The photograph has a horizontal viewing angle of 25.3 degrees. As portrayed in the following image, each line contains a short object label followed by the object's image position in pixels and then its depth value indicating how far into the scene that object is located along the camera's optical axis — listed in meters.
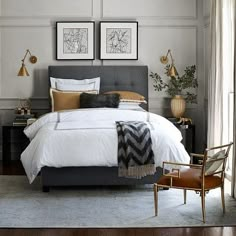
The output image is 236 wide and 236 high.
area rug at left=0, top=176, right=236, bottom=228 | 4.45
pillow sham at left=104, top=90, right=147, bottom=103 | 7.31
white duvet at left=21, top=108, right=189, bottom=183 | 5.39
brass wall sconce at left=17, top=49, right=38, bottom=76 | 7.61
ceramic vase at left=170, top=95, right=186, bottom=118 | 7.60
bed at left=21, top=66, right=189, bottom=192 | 5.47
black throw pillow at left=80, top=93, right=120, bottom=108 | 7.04
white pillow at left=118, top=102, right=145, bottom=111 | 7.22
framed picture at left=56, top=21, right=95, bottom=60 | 7.76
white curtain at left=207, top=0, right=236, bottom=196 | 6.21
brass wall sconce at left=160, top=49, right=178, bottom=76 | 7.58
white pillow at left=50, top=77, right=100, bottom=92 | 7.43
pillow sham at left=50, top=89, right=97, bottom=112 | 7.25
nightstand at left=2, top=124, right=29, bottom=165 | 7.51
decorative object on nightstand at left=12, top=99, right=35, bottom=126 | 7.50
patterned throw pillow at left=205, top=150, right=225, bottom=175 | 4.50
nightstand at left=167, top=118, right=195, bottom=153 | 7.16
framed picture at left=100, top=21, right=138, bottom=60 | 7.78
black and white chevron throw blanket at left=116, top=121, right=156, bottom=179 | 5.42
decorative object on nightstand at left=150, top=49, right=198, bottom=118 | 7.61
